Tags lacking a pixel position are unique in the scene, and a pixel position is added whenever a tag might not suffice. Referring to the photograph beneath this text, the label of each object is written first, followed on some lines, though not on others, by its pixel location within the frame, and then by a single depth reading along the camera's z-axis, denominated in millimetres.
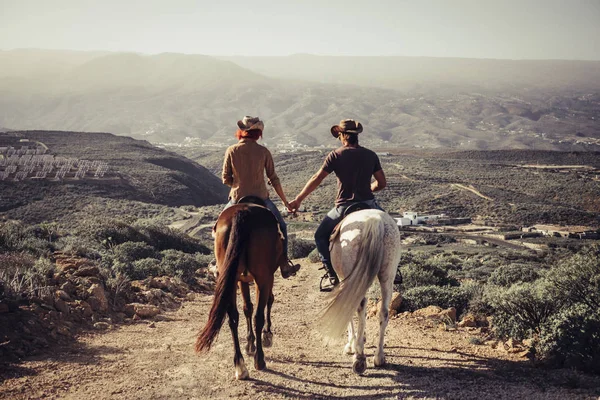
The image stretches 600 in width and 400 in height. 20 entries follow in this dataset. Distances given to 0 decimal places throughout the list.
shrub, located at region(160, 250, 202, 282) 12297
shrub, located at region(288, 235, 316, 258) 20422
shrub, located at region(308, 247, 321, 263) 17281
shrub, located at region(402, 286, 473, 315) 9016
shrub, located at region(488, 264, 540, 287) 12023
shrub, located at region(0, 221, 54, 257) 10602
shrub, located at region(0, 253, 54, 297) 7177
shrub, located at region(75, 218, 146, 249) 15250
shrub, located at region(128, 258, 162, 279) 11445
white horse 5836
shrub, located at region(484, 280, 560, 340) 7113
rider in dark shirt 6492
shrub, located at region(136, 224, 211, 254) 18469
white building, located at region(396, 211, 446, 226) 46509
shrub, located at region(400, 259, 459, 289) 10758
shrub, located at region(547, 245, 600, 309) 7426
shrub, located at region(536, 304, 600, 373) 5789
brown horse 5512
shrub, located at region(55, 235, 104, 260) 11446
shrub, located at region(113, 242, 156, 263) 13425
